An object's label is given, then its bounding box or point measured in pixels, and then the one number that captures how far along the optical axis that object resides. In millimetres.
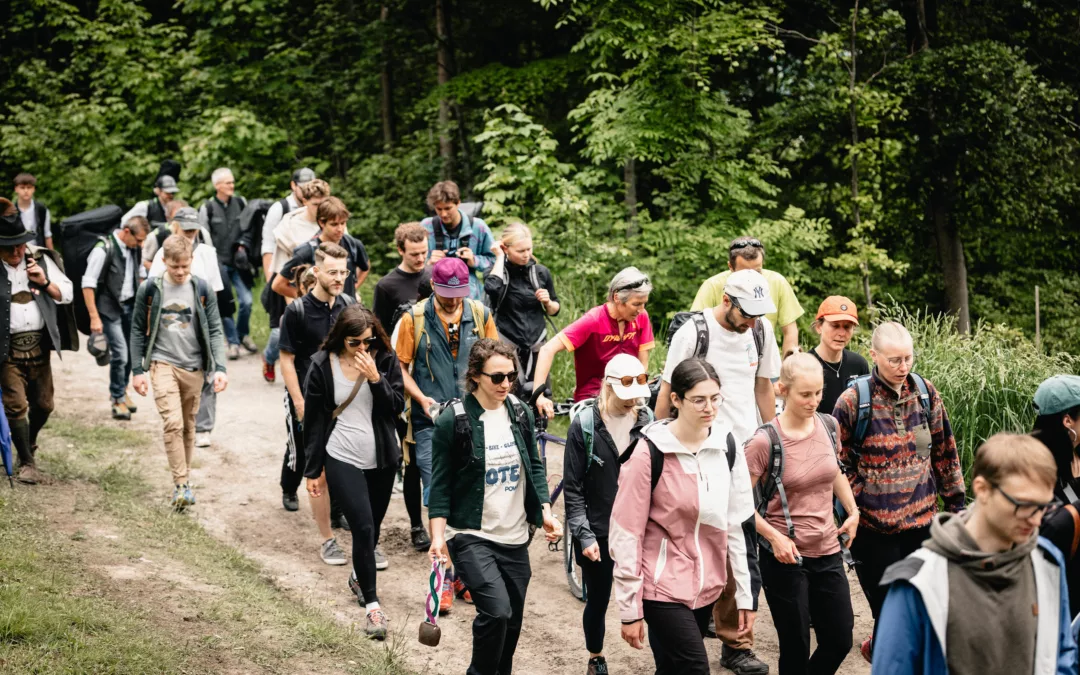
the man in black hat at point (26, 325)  8242
